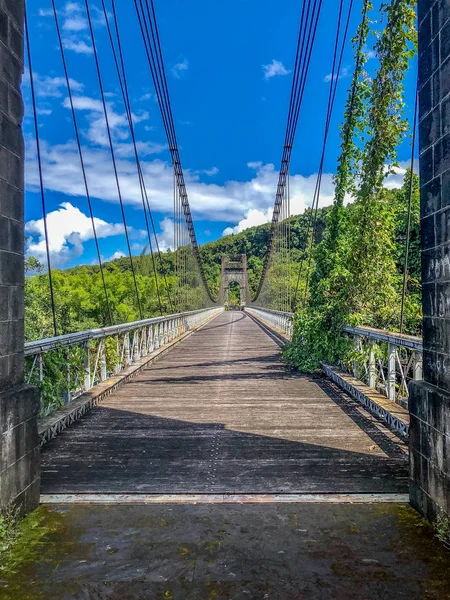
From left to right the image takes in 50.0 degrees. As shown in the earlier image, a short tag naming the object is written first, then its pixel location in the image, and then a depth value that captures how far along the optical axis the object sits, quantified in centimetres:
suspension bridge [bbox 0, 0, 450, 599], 194
